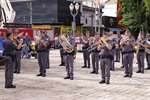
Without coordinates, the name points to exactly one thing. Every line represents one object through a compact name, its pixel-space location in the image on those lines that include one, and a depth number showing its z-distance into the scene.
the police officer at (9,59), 10.22
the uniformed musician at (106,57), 10.86
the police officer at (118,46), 17.06
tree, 32.25
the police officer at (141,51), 14.23
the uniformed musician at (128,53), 12.66
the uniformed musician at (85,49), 16.19
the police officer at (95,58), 13.84
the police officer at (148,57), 15.27
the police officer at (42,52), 12.67
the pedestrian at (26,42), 20.42
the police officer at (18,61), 13.82
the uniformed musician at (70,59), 11.95
